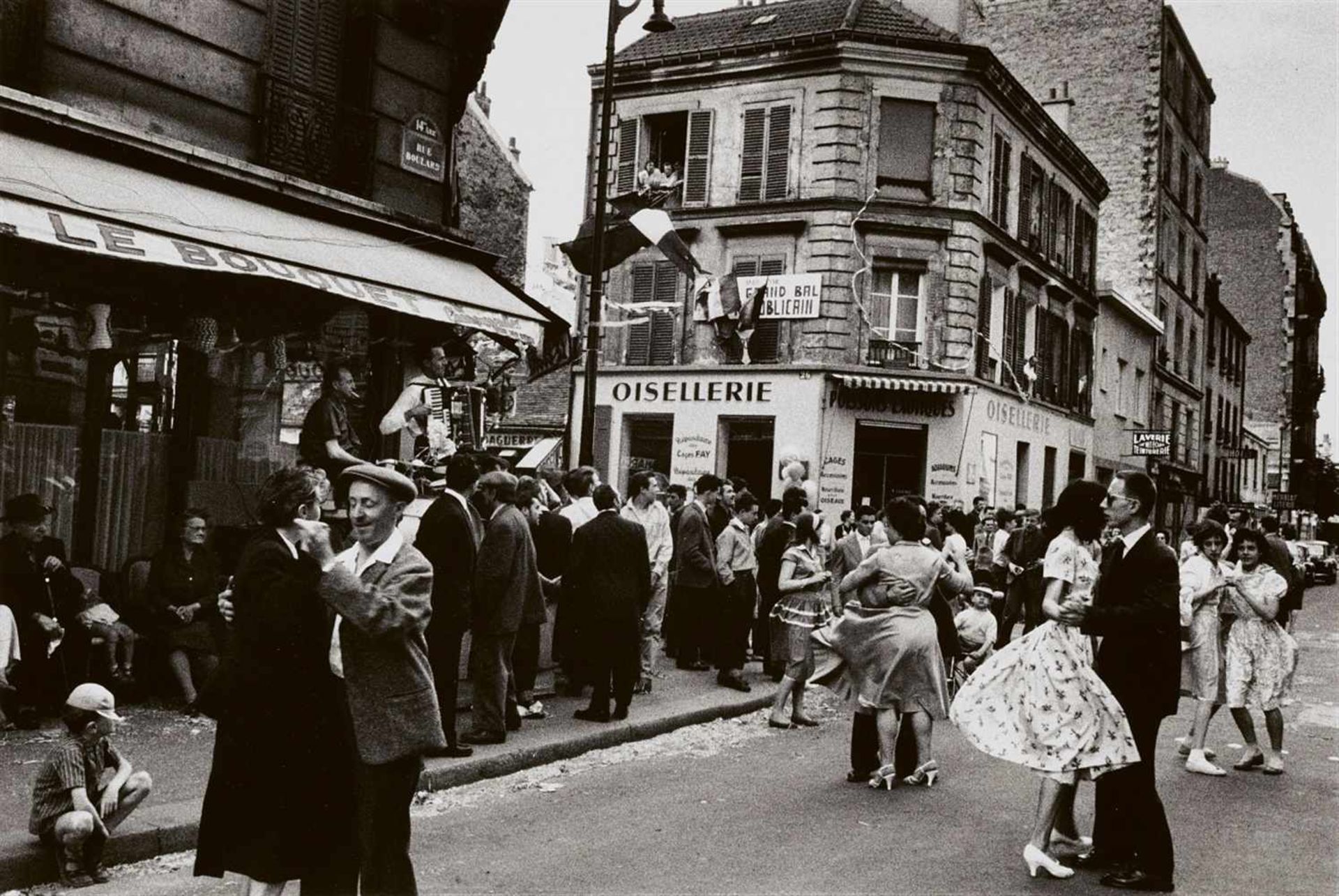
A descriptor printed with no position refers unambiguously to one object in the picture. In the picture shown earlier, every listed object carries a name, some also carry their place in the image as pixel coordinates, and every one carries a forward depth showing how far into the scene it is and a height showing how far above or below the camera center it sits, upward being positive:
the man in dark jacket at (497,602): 8.24 -0.89
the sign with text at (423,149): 12.93 +3.22
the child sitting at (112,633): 8.42 -1.27
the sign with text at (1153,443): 36.50 +1.78
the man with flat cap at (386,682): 4.24 -0.75
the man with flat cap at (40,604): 7.89 -1.04
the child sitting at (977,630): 11.58 -1.24
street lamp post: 12.18 +2.05
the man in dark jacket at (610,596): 9.21 -0.90
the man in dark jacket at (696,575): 11.59 -0.88
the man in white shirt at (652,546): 11.07 -0.63
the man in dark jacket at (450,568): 7.61 -0.63
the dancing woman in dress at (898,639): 7.61 -0.90
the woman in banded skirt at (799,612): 9.84 -1.01
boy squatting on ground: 5.31 -1.50
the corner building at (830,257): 26.39 +4.89
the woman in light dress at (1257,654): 8.79 -1.00
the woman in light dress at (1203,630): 8.77 -0.86
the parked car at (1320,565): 40.50 -1.64
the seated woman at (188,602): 8.65 -1.05
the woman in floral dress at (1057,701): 5.73 -0.95
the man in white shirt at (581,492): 10.62 -0.18
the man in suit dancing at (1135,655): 5.74 -0.70
